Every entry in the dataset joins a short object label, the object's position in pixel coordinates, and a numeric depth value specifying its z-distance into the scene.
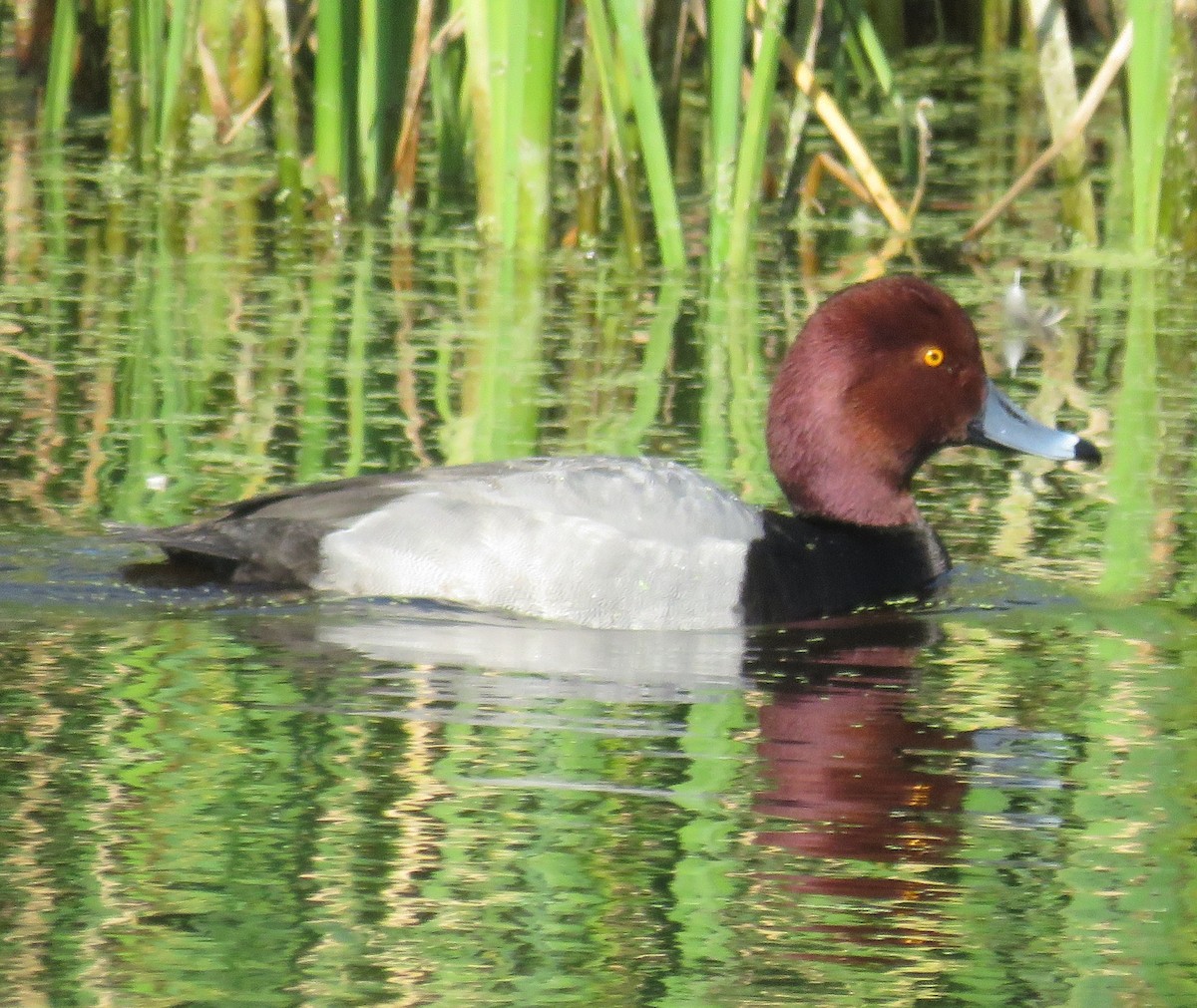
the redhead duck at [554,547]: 9.99
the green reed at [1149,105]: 14.20
